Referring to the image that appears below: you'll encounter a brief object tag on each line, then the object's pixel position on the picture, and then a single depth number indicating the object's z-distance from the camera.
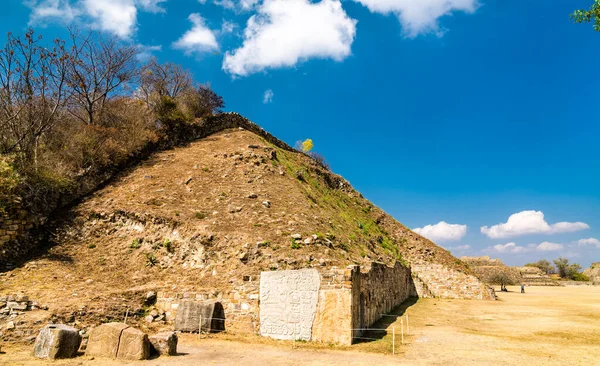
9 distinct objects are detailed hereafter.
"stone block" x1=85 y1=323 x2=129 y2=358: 9.41
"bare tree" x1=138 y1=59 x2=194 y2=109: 31.55
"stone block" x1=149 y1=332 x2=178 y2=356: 9.63
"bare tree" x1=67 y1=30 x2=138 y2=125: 23.73
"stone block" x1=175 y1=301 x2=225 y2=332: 12.34
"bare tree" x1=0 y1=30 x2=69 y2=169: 17.61
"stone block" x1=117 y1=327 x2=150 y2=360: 9.23
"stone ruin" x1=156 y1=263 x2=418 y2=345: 11.39
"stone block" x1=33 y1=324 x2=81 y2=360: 9.05
